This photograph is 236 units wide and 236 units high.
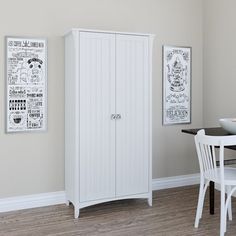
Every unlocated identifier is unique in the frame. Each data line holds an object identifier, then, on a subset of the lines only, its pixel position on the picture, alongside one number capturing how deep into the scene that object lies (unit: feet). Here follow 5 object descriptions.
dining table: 11.28
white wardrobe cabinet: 11.41
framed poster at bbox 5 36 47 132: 11.78
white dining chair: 9.27
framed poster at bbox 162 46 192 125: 14.29
